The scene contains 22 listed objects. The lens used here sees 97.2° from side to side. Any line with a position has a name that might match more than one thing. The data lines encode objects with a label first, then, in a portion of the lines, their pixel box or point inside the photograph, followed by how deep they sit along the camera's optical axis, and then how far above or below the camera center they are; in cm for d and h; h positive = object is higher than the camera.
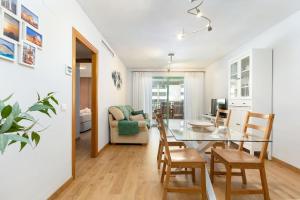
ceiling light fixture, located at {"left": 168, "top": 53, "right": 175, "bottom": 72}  380 +127
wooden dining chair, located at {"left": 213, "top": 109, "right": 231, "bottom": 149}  204 -43
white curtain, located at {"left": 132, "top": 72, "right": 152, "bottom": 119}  546 +28
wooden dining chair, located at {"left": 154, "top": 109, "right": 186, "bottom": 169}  194 -69
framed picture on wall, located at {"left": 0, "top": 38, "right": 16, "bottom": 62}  96 +36
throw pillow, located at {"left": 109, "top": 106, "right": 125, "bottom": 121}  320 -37
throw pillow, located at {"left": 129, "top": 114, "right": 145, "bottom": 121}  388 -59
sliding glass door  562 +13
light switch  157 -12
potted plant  42 -8
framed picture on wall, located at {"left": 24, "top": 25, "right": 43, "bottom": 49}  114 +55
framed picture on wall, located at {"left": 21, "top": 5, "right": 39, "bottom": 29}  111 +71
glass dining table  137 -43
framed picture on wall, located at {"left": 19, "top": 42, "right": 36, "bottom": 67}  110 +37
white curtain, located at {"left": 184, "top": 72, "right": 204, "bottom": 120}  546 +25
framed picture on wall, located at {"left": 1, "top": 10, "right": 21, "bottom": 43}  96 +53
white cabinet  254 +32
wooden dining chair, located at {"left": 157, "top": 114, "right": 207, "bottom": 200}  132 -66
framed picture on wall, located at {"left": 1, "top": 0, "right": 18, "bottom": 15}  96 +69
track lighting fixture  161 +105
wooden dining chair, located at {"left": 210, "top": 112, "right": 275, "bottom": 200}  130 -65
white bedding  433 -79
